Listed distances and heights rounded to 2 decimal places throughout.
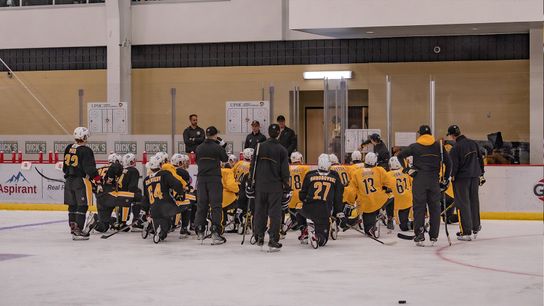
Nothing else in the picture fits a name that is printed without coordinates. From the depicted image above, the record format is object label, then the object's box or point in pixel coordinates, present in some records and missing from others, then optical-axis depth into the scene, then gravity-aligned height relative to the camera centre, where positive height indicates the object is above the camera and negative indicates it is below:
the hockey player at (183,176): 14.32 -0.64
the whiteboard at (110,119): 20.16 +0.28
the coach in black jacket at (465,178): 13.88 -0.66
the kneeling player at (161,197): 13.55 -0.91
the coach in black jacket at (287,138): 18.14 -0.11
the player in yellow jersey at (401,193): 15.12 -0.95
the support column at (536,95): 19.23 +0.79
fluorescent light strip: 22.85 +1.38
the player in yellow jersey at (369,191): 14.12 -0.86
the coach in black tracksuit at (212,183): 13.40 -0.71
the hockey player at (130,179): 15.14 -0.73
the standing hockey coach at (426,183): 13.07 -0.69
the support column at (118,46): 24.19 +2.16
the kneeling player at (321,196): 12.72 -0.85
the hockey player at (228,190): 14.51 -0.86
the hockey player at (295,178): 14.22 -0.68
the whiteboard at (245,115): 19.28 +0.35
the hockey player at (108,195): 14.79 -0.95
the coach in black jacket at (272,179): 12.45 -0.60
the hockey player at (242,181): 14.55 -0.73
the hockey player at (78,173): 13.66 -0.57
